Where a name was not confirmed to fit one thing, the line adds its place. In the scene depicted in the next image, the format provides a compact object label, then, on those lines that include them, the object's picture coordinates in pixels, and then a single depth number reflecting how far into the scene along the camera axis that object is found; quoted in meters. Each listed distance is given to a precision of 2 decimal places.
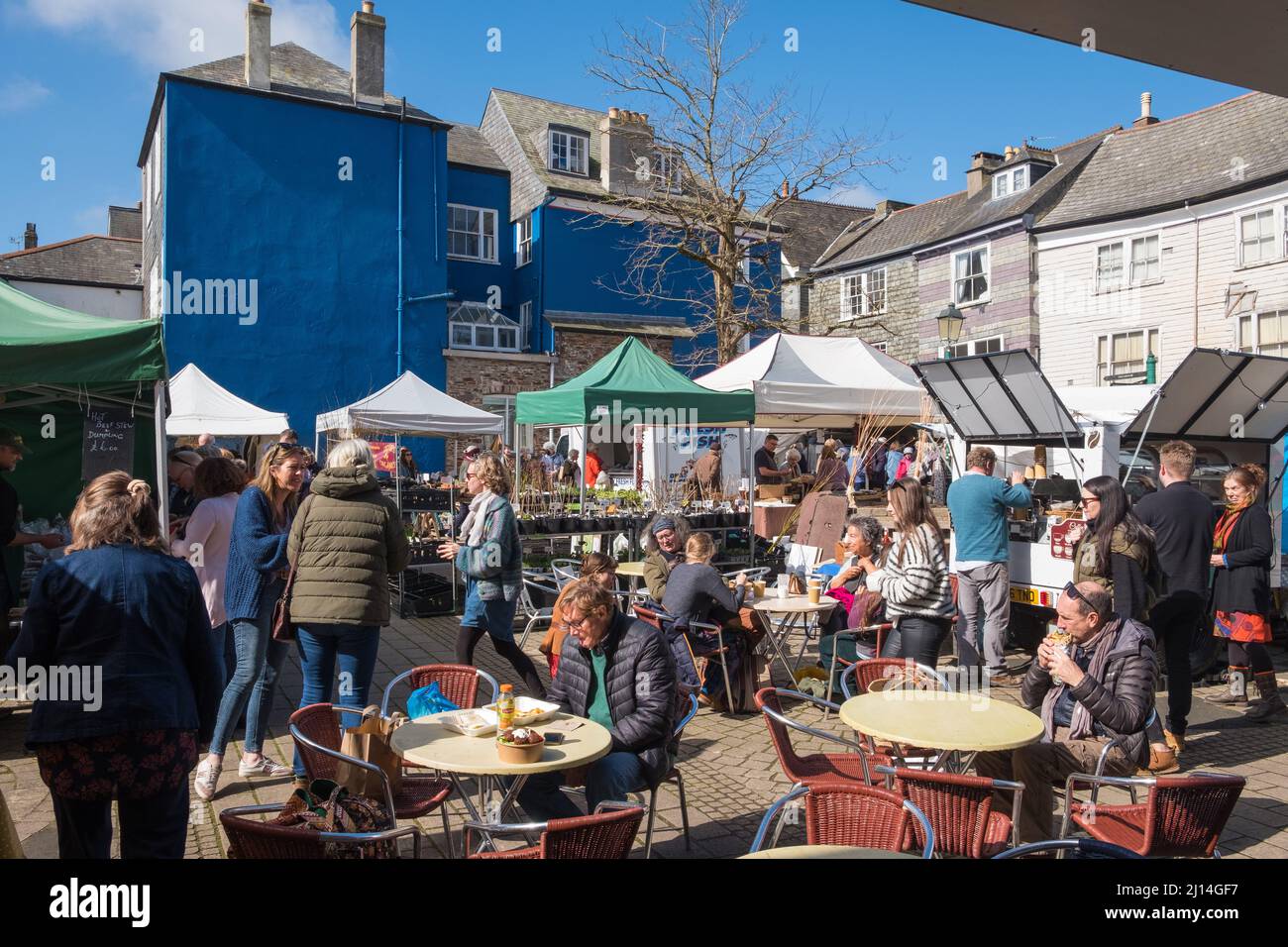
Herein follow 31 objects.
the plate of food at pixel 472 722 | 3.78
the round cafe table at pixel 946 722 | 3.77
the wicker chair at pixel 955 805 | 3.09
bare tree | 18.97
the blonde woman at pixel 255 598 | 4.82
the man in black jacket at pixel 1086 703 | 4.02
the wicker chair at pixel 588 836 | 2.57
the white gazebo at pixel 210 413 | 12.58
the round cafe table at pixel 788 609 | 6.74
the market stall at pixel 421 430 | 10.23
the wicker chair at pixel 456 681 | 4.60
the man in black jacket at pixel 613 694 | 3.89
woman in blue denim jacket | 2.98
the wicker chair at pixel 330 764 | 3.64
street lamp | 13.43
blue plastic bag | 4.22
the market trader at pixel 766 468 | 15.35
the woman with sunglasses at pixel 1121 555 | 5.57
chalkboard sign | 6.23
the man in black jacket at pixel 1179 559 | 5.80
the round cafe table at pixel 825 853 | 2.68
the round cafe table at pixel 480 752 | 3.37
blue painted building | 19.08
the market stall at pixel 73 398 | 5.03
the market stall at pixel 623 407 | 10.50
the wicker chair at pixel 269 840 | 2.42
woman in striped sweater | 5.82
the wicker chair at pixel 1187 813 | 3.12
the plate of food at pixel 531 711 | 3.87
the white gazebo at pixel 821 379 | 11.85
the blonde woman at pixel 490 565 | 6.08
